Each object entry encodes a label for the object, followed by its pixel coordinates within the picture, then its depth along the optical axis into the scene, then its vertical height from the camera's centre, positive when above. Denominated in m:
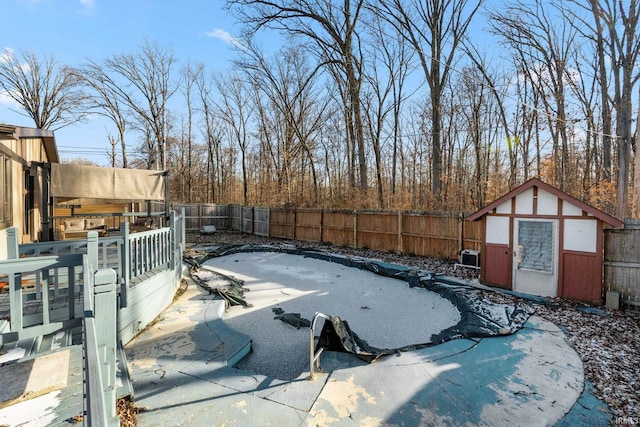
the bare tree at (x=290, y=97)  19.89 +7.09
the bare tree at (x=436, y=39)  14.45 +8.02
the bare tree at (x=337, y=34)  15.82 +9.09
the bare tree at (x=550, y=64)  13.51 +6.49
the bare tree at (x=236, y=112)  24.88 +7.50
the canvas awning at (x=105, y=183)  5.45 +0.41
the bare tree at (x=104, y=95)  21.67 +7.97
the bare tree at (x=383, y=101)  17.69 +6.06
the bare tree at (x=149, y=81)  22.78 +9.27
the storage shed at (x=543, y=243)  6.20 -0.83
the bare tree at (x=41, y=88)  19.56 +7.58
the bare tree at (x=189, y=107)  25.89 +8.31
